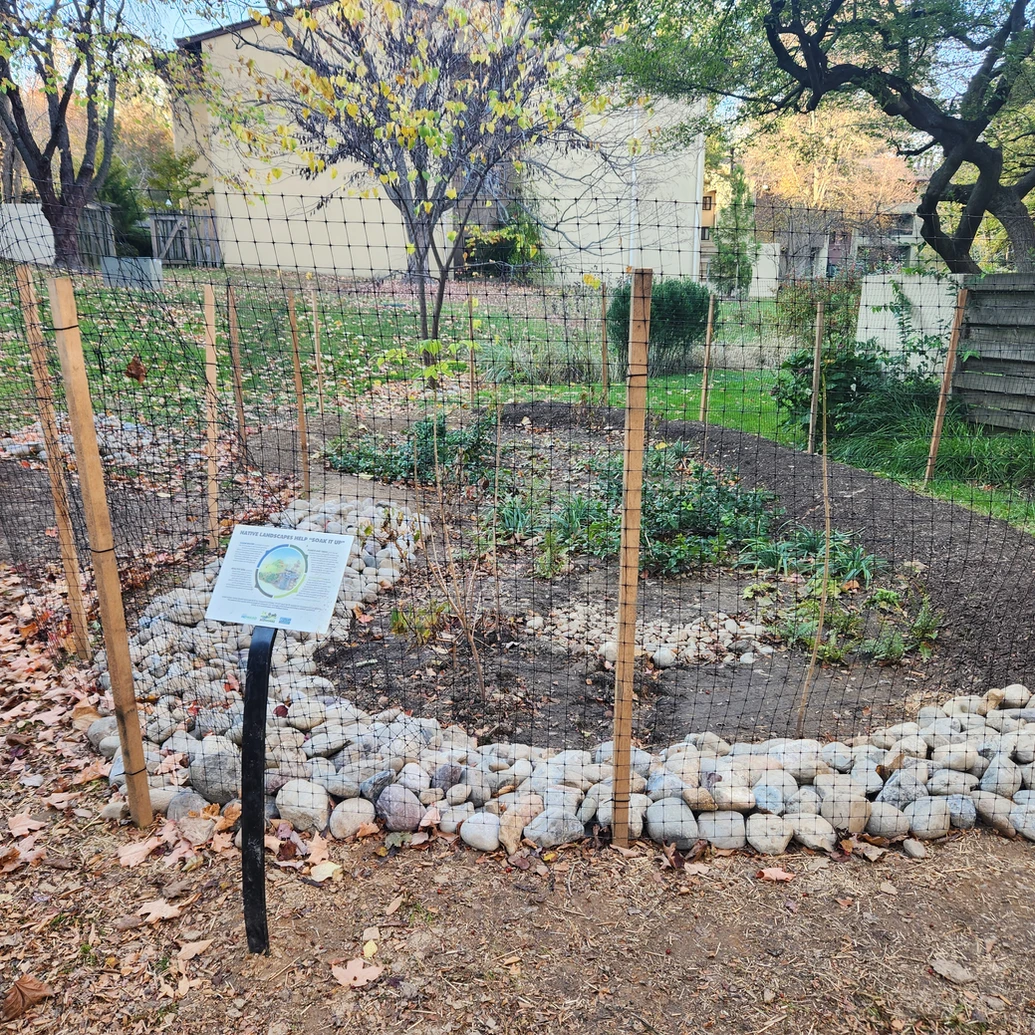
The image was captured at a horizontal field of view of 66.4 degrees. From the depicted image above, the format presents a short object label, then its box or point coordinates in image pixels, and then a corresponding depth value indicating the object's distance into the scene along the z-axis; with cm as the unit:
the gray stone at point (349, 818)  296
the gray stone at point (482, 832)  289
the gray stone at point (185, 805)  304
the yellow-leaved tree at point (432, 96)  1000
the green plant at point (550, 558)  573
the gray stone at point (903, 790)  311
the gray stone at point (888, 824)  298
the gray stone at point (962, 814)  303
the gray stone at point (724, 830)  293
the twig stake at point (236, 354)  624
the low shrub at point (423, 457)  782
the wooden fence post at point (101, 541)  270
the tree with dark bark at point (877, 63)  883
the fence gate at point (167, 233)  1706
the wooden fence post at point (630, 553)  257
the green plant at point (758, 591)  527
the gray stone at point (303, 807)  297
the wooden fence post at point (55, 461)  378
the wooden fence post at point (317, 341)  786
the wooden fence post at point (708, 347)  722
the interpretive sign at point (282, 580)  233
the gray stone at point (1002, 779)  317
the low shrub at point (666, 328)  1180
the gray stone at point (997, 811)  301
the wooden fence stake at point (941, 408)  711
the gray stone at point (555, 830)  291
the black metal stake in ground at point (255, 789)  227
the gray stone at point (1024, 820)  298
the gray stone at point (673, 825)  294
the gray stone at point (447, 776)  317
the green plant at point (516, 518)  641
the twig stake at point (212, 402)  530
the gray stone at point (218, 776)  312
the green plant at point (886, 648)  438
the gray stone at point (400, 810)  298
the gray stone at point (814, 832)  292
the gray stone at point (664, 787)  306
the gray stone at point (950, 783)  314
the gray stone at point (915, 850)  288
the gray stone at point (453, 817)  298
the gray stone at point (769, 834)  290
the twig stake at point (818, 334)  513
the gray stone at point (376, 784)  310
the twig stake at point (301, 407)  618
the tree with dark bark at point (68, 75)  1143
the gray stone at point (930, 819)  297
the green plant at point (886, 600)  489
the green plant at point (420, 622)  457
